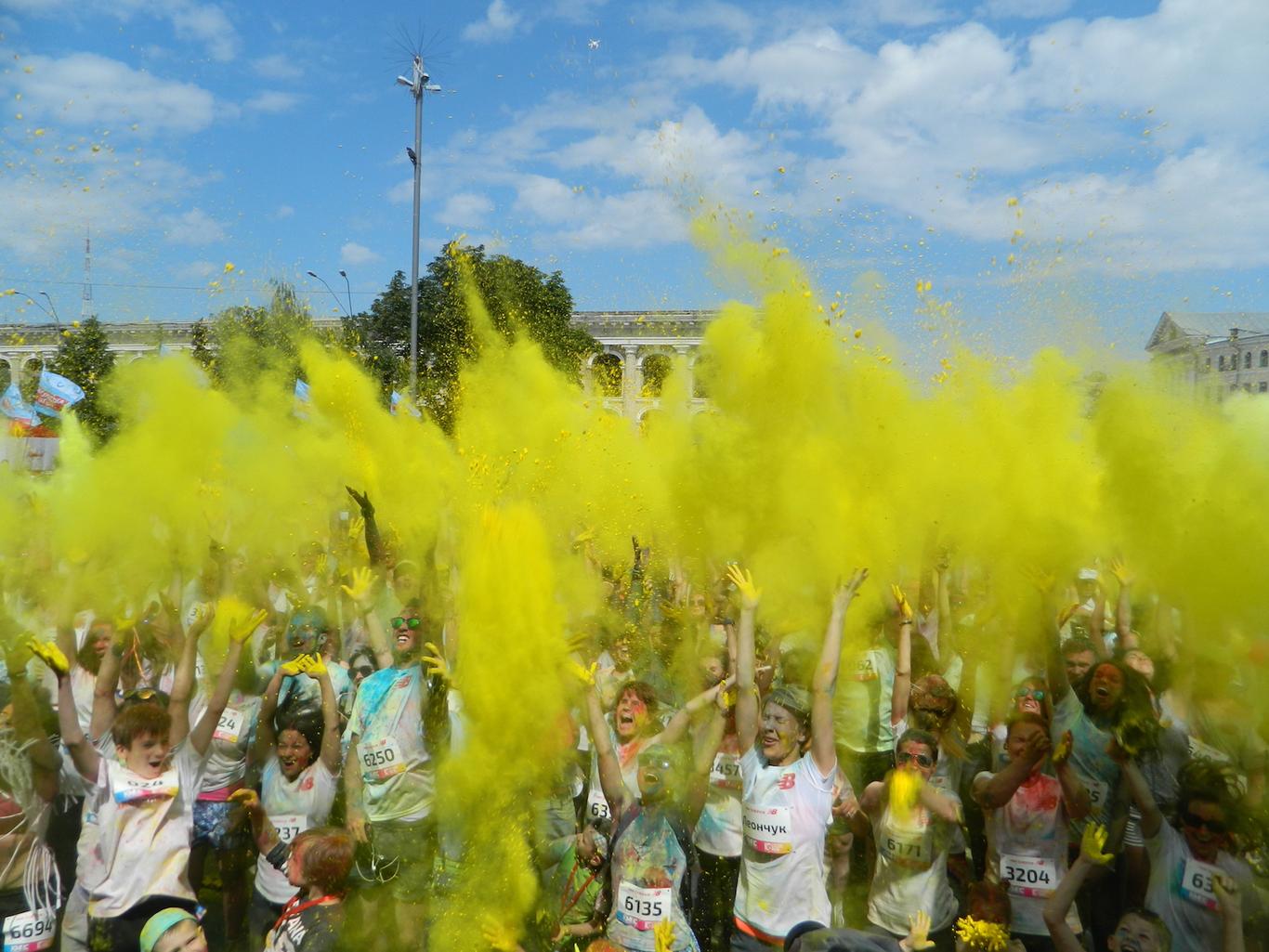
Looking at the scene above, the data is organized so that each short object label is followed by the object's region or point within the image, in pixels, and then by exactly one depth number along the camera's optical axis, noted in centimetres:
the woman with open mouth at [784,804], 312
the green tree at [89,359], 1430
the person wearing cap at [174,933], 292
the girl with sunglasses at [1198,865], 276
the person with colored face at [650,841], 301
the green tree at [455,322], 1131
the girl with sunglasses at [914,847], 322
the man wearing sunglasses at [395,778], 381
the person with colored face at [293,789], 374
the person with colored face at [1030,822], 323
